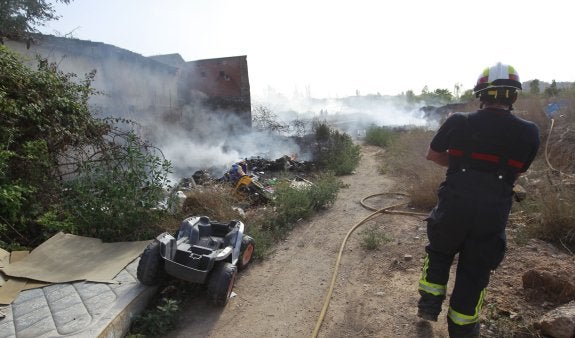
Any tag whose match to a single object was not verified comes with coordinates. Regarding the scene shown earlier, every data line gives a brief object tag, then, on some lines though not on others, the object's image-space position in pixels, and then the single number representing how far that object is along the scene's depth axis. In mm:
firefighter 2602
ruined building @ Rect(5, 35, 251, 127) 9945
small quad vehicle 3391
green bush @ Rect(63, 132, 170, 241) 4590
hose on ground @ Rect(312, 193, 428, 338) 3262
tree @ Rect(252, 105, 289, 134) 14141
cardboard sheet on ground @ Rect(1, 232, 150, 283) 3662
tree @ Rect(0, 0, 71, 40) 8523
